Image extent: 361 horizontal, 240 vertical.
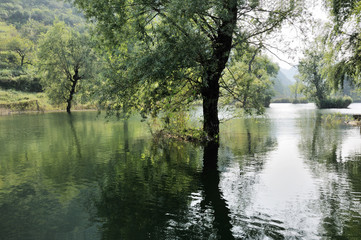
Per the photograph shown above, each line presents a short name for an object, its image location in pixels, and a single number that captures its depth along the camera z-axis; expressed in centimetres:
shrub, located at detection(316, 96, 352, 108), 6944
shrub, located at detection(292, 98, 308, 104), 12298
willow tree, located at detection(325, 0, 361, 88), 1855
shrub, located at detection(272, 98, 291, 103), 13705
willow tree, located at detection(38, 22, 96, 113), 5262
